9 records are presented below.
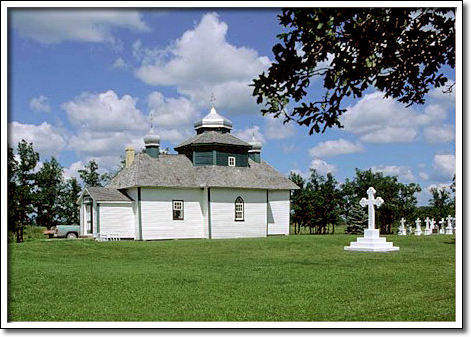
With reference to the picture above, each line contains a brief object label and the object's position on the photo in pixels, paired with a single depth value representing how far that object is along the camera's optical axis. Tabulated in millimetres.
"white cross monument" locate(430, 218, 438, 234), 31919
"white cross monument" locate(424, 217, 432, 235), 32031
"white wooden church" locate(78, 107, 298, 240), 31047
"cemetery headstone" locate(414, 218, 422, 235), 32250
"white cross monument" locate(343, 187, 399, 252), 20078
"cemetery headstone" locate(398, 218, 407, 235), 32881
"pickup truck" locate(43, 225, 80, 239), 30256
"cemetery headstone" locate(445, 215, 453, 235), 30908
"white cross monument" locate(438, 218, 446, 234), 30719
